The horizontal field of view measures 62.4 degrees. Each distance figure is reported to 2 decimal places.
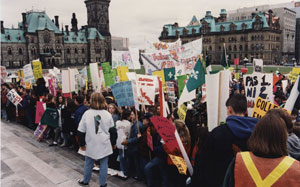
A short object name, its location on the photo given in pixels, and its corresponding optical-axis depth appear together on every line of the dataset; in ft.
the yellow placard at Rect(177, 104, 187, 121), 16.75
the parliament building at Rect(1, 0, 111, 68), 260.42
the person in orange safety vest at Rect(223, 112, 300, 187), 6.66
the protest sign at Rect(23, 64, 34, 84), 40.63
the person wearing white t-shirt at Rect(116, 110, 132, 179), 19.06
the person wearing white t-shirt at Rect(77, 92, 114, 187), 16.47
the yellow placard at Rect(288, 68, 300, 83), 37.24
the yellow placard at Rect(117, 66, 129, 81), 37.23
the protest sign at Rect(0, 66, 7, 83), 54.03
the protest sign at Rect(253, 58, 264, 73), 30.64
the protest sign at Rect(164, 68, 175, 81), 27.96
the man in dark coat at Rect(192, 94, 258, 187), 9.30
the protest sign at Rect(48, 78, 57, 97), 34.88
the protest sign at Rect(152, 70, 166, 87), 31.62
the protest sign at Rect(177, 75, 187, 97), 23.79
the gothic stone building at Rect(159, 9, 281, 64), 245.45
